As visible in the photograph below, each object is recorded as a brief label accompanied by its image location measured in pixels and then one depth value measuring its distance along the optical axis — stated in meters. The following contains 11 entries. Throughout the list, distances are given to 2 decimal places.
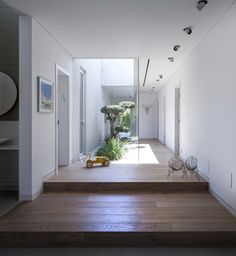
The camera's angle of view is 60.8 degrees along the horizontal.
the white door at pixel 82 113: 5.36
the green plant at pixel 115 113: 6.91
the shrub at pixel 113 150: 5.08
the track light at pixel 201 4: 2.32
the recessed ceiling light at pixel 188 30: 3.03
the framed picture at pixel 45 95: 2.99
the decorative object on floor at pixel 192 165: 3.57
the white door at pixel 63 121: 4.36
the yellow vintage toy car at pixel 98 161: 4.22
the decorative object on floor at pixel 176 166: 3.58
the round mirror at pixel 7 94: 3.22
